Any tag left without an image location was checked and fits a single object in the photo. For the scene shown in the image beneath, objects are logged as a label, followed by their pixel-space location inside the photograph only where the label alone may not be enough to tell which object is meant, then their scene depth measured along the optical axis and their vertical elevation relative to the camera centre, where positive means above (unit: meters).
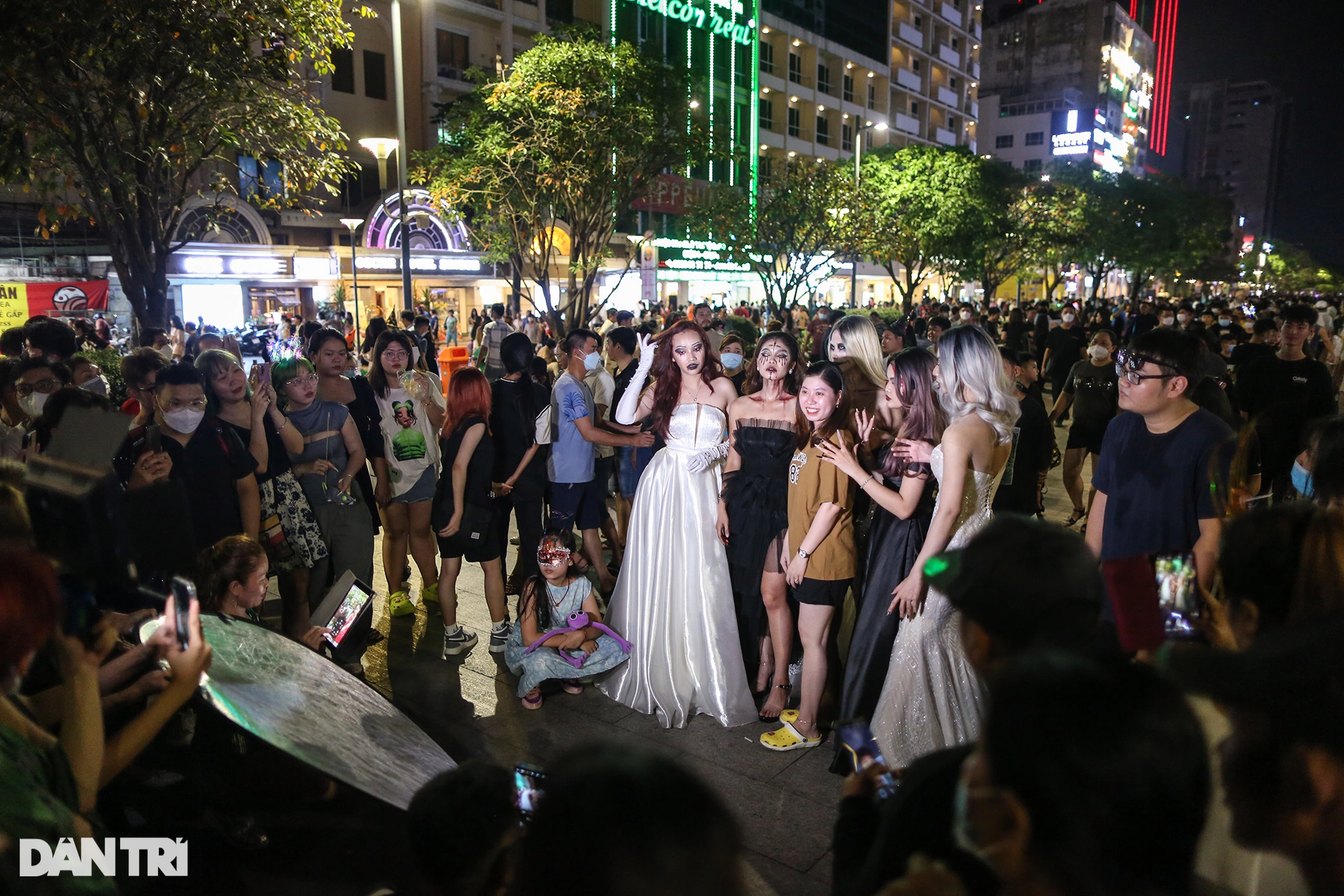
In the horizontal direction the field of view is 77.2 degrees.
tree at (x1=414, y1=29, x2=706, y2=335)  14.98 +2.78
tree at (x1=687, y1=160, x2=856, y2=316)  20.19 +1.85
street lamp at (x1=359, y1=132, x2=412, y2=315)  13.42 +2.38
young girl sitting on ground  4.43 -1.74
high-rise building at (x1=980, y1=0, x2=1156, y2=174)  81.62 +22.99
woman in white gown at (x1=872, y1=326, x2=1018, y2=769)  3.37 -1.11
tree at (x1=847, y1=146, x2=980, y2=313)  28.53 +3.45
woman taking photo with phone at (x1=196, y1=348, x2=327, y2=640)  4.39 -0.95
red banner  10.45 -0.03
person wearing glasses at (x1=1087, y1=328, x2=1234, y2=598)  3.19 -0.59
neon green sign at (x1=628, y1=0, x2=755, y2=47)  34.81 +12.03
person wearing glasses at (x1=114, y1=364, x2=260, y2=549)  3.96 -0.77
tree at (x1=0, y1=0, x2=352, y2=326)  7.00 +1.76
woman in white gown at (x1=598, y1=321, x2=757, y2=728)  4.34 -1.42
